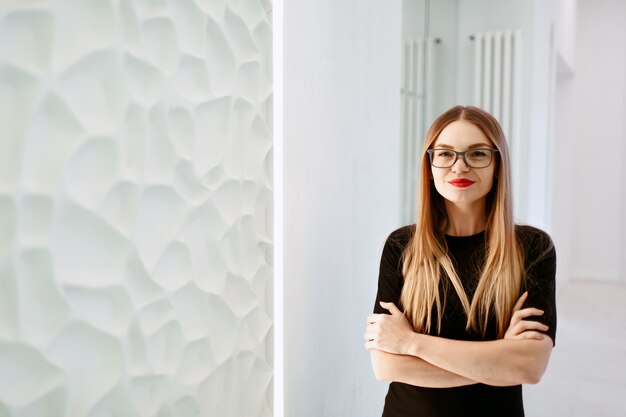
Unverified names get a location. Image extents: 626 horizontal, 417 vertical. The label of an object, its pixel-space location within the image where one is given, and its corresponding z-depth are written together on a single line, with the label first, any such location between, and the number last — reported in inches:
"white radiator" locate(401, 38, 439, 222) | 160.1
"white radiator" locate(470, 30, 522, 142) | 187.8
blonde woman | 56.4
